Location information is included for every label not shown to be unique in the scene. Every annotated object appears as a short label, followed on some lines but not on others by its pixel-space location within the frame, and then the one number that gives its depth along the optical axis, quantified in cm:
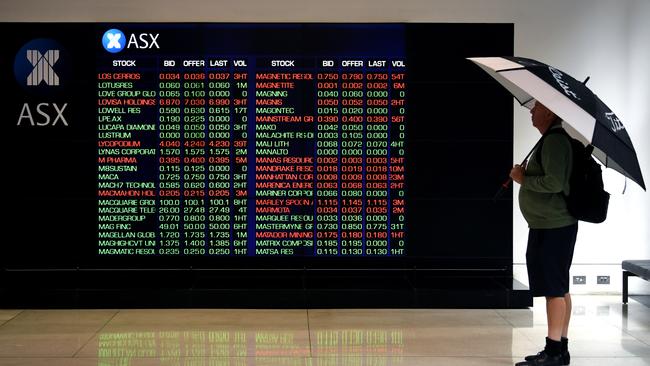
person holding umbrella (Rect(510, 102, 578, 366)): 430
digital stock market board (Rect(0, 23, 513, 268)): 634
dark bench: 597
